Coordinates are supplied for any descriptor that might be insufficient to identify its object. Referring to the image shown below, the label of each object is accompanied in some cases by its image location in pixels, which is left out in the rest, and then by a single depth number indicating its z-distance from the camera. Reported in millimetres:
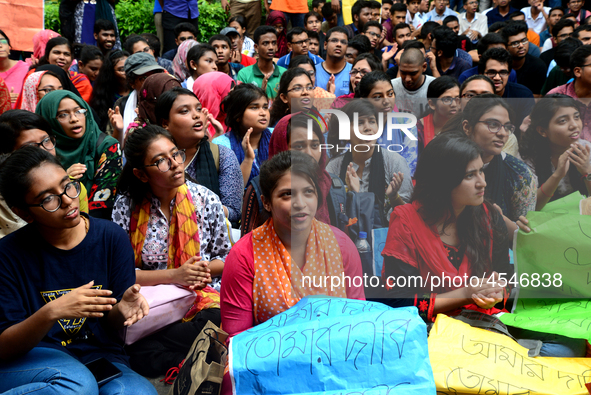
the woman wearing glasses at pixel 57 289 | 1938
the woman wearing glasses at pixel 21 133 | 3068
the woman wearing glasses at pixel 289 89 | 4711
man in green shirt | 6414
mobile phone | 2125
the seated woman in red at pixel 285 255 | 2059
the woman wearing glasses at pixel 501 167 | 2043
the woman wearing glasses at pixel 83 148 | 3592
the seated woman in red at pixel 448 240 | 2029
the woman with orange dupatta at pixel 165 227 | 2693
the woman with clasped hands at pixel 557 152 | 2029
